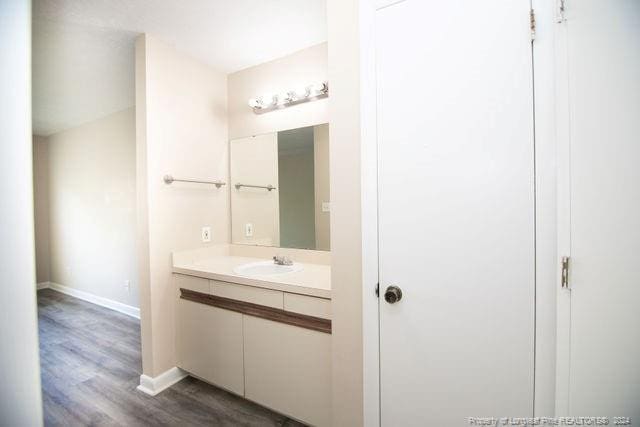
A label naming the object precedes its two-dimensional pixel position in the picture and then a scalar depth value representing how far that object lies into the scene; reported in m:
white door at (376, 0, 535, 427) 0.90
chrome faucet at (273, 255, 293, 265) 1.99
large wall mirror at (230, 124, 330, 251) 1.98
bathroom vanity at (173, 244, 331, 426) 1.40
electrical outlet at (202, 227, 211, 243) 2.20
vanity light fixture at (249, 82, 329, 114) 1.90
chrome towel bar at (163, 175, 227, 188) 1.89
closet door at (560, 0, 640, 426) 0.76
